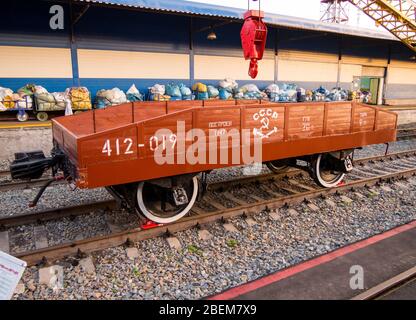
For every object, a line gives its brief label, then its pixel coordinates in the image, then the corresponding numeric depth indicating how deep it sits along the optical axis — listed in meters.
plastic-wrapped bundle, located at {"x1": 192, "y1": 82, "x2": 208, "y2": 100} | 14.88
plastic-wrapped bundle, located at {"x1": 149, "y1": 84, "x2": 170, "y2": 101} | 13.90
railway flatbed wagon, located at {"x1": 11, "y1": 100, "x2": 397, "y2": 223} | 4.03
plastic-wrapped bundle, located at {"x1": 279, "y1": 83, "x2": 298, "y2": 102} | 17.38
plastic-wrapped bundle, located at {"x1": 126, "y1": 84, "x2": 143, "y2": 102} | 13.62
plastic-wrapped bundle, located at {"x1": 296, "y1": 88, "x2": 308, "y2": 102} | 18.30
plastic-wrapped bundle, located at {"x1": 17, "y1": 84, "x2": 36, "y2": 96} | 11.58
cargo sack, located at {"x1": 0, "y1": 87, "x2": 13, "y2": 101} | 11.18
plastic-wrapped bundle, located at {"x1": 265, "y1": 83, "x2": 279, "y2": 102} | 17.14
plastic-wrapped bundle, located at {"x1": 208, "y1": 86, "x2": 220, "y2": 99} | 15.26
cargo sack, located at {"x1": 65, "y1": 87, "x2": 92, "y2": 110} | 12.16
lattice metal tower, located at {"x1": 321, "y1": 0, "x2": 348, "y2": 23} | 44.03
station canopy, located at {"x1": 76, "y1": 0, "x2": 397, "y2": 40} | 11.58
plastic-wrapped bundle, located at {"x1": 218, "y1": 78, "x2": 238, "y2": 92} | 15.99
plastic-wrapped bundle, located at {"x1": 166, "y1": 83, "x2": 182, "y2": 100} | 14.23
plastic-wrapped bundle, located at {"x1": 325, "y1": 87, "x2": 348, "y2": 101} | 19.95
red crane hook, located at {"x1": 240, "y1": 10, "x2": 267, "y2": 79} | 5.46
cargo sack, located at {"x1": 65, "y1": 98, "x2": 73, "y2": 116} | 11.72
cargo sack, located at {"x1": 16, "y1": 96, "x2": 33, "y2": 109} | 11.32
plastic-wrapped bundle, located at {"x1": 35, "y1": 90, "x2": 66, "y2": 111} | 11.48
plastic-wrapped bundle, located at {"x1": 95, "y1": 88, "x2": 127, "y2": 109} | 12.95
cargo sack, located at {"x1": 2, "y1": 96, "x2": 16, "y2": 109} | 11.16
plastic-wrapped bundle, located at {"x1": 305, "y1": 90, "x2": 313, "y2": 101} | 18.53
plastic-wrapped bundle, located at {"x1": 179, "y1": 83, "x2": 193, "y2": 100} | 14.48
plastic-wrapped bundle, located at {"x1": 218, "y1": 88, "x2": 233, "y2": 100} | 15.76
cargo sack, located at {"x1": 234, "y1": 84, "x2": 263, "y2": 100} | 16.14
